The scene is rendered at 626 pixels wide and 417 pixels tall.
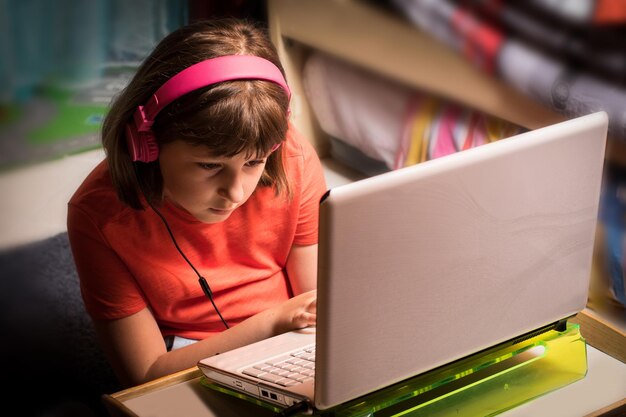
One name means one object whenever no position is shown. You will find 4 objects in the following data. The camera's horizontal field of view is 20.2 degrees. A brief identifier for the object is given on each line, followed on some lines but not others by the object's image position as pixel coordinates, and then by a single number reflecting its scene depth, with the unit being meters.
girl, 2.20
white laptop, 1.90
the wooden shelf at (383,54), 2.82
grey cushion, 2.76
